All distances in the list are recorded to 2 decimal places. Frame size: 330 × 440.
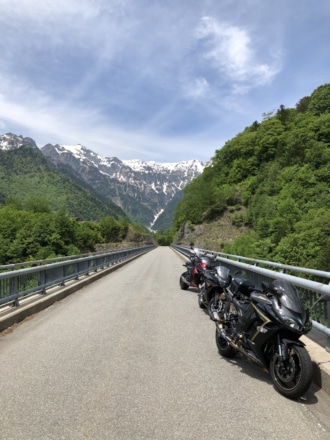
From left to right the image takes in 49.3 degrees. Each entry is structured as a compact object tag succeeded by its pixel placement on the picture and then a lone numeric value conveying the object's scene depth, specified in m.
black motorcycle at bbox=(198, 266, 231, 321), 5.85
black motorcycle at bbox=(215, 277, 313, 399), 3.66
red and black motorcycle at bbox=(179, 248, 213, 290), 10.13
